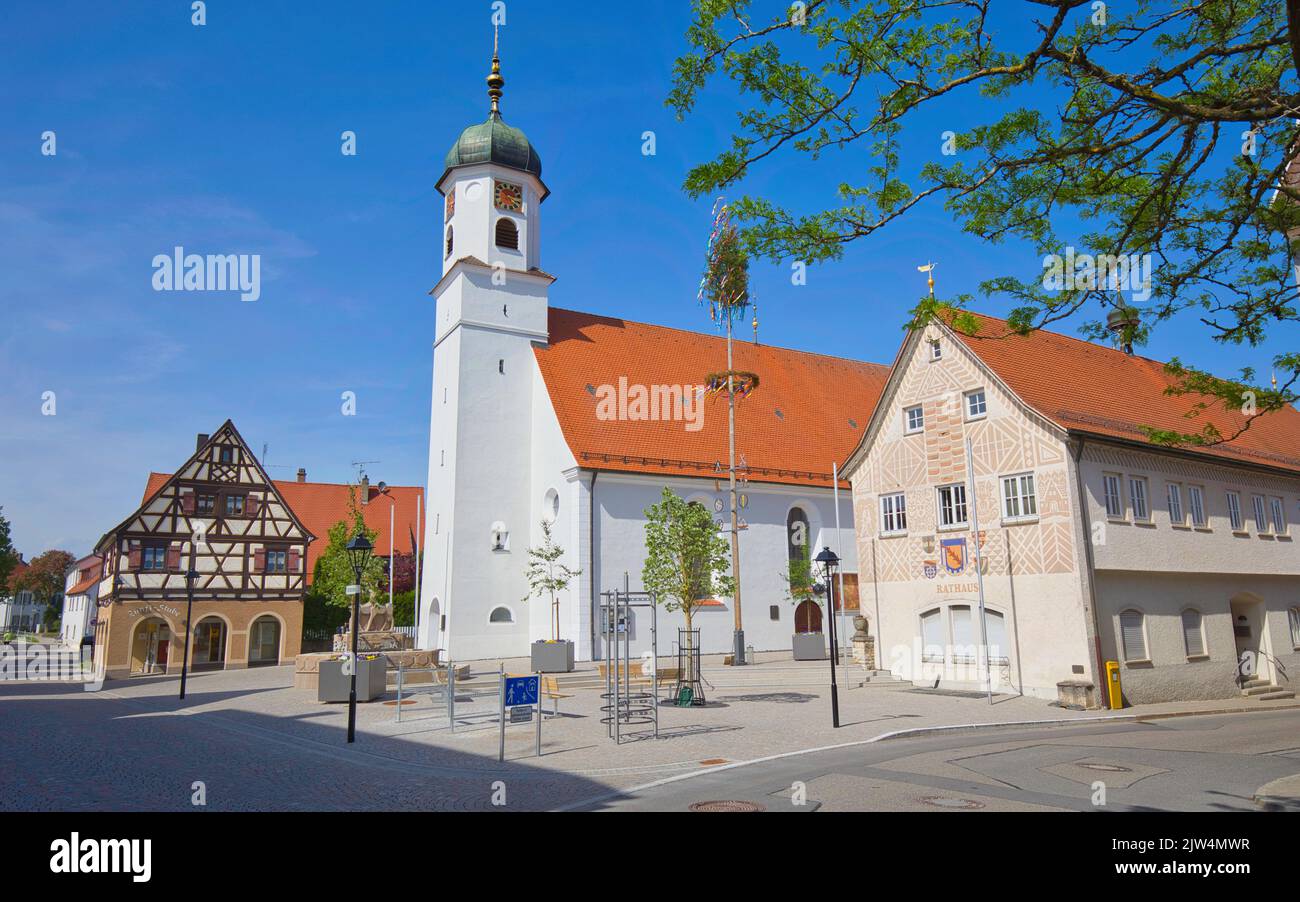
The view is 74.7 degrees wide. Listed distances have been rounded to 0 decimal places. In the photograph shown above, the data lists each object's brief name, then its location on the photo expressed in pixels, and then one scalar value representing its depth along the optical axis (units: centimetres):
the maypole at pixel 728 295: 3070
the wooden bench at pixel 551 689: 1709
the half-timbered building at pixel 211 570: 3478
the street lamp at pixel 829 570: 1520
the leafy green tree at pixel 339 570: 4069
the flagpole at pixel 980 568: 2204
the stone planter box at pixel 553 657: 2708
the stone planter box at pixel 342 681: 2111
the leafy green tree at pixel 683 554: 2542
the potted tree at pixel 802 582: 3588
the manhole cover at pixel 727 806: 873
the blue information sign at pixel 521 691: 1270
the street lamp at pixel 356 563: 1434
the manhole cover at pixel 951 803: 862
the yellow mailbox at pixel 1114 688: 2016
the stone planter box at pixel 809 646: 3158
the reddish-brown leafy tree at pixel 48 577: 8769
